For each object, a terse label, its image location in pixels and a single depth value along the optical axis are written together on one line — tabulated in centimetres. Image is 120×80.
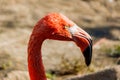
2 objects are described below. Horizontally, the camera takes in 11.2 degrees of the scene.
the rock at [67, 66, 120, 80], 657
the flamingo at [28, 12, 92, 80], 436
